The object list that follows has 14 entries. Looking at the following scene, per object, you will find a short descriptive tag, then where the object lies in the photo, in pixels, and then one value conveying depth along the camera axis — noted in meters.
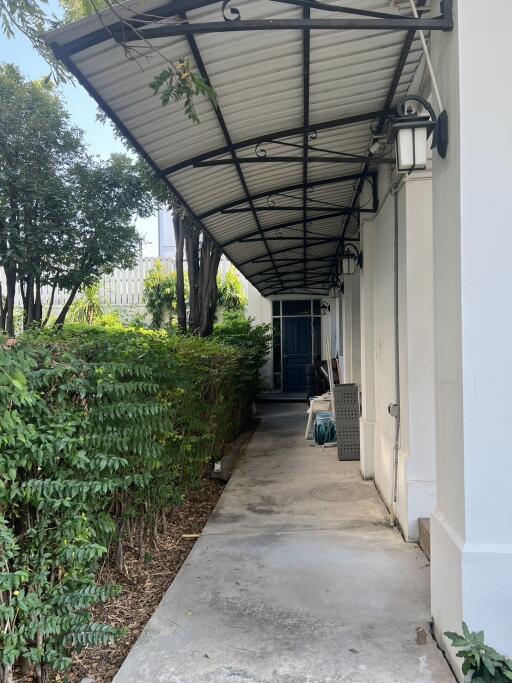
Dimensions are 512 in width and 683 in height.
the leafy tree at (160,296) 17.78
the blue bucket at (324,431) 8.10
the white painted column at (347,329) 8.92
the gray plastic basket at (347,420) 7.09
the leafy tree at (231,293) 17.17
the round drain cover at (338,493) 5.36
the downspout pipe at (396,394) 4.49
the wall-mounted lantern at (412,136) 2.71
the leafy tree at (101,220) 9.20
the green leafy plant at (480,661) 2.14
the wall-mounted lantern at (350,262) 7.76
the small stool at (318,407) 8.74
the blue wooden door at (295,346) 15.69
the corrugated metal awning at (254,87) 2.64
